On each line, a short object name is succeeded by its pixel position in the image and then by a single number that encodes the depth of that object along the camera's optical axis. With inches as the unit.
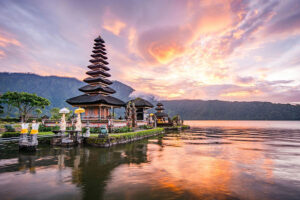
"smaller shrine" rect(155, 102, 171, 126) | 2357.2
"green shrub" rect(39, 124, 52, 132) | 1108.5
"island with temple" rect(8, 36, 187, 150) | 770.8
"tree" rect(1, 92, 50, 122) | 1941.8
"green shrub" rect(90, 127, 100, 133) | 1007.8
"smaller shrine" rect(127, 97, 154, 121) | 1816.3
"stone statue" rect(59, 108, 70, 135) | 775.1
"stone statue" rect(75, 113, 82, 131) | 799.1
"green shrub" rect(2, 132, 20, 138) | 905.3
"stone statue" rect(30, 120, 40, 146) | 618.2
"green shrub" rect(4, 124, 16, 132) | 1056.2
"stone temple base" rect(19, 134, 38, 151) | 626.5
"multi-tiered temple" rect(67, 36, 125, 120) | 1219.9
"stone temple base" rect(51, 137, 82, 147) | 762.8
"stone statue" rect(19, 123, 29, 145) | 603.3
